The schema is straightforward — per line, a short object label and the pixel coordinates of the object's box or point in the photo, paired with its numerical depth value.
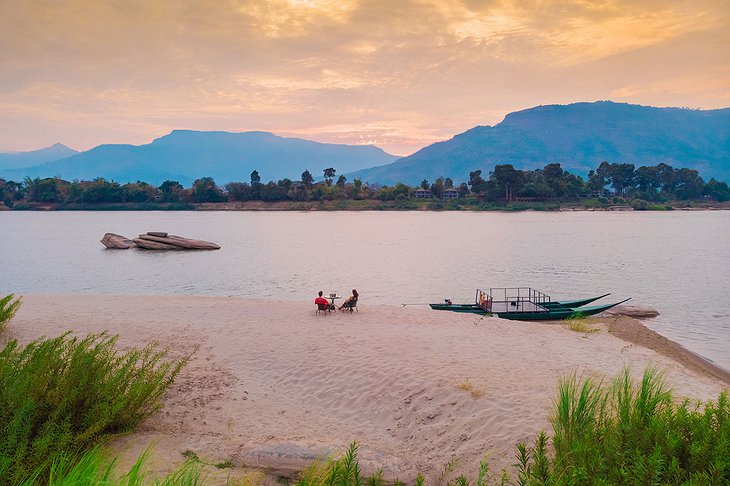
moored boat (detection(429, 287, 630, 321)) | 22.53
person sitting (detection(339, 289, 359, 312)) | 20.94
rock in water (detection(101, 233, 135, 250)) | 59.19
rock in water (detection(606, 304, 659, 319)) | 25.62
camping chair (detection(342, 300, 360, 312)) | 20.94
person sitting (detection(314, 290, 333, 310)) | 20.08
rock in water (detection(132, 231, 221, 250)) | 57.84
